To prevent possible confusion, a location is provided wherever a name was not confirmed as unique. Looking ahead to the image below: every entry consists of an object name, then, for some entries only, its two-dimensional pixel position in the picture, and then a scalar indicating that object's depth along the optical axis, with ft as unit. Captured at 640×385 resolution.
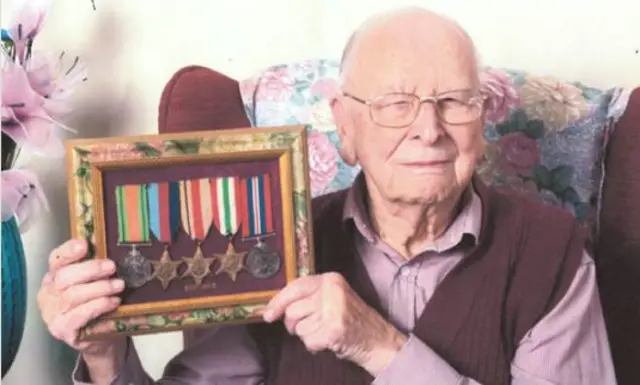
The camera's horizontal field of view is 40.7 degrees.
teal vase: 4.88
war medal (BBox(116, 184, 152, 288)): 3.71
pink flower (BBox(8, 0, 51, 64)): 4.72
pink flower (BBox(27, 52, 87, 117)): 4.76
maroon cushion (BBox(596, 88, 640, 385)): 4.82
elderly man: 3.86
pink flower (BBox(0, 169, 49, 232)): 4.74
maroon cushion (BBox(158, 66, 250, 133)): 4.99
